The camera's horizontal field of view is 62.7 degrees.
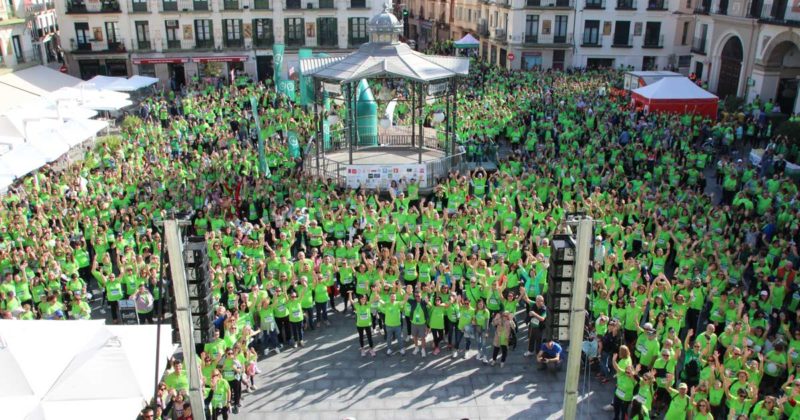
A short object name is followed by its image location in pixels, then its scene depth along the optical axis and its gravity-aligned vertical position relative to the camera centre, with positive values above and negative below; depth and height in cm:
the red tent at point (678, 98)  2723 -427
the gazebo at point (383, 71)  2009 -244
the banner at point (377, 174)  2045 -549
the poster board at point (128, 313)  1245 -587
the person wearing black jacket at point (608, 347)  1120 -586
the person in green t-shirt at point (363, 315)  1215 -574
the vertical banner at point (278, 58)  3139 -314
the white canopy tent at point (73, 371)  835 -482
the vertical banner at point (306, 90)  2292 -345
